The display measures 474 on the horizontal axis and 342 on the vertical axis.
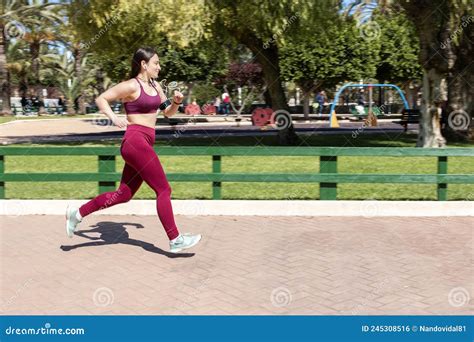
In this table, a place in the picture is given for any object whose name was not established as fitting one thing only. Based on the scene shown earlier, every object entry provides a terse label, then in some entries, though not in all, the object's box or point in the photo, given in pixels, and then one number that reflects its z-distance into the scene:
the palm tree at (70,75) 48.25
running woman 5.33
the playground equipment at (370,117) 26.51
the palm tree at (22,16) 36.88
